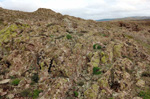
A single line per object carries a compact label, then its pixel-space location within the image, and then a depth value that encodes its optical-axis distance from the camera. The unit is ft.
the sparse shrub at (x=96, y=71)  53.22
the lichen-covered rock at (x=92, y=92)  44.13
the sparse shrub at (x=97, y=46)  66.67
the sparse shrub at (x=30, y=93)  40.69
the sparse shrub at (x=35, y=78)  48.24
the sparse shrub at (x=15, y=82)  43.99
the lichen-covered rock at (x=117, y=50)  66.36
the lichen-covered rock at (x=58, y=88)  42.02
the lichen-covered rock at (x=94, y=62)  55.77
